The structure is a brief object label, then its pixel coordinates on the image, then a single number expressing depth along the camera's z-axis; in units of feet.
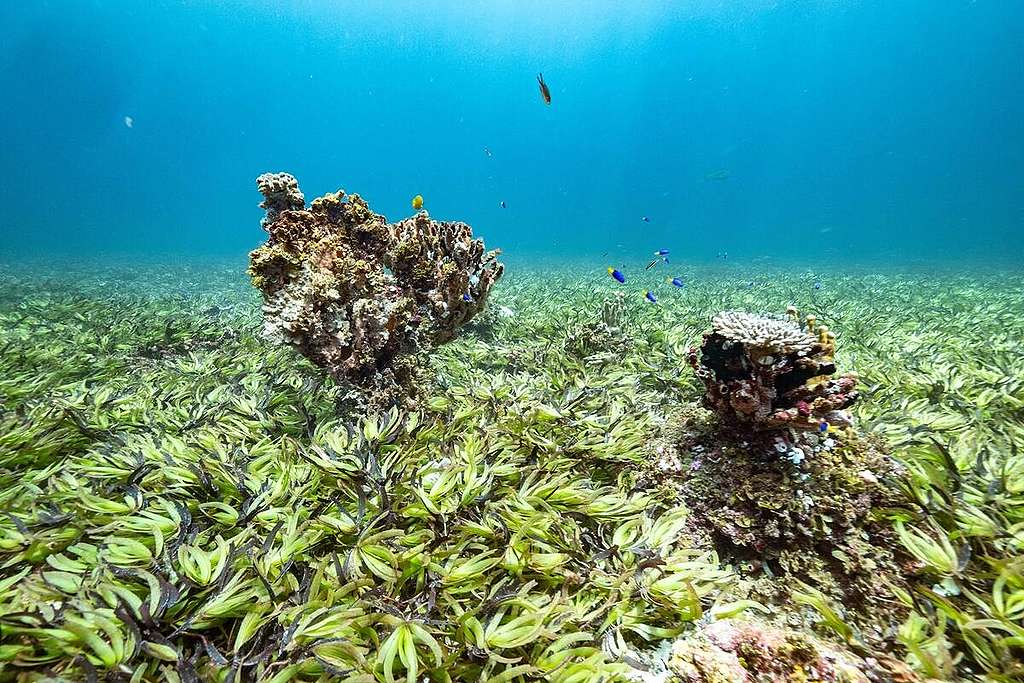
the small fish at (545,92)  19.77
